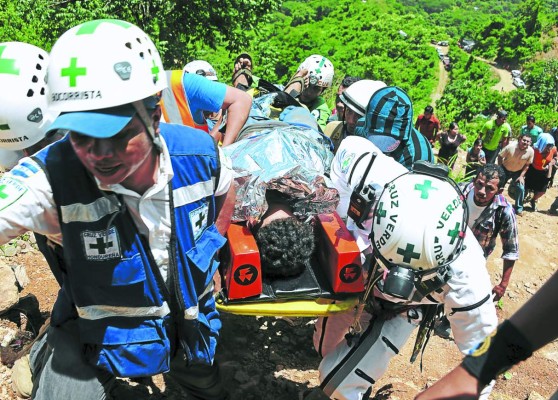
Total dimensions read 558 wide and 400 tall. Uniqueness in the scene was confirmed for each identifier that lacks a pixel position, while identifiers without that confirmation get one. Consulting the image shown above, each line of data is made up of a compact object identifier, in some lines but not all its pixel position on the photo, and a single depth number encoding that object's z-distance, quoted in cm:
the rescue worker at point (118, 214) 170
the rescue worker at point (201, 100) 329
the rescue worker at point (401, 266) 223
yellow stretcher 253
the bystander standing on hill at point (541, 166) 873
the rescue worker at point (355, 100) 375
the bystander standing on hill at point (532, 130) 927
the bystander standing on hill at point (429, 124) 991
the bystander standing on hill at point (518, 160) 809
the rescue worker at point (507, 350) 140
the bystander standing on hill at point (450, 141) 923
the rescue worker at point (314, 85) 511
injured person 263
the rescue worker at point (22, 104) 237
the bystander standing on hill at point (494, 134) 929
